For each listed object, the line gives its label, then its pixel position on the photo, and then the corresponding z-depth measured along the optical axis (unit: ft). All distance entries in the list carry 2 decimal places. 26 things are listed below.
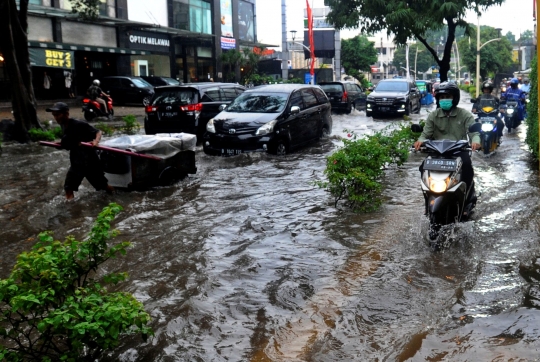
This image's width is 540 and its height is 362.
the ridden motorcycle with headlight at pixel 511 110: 55.11
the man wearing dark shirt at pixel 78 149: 29.25
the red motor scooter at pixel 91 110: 75.66
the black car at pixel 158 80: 107.96
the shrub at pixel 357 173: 27.04
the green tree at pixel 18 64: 52.49
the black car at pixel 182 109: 51.93
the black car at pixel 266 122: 43.06
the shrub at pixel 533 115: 35.88
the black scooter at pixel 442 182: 20.02
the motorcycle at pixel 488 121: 42.27
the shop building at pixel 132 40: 98.73
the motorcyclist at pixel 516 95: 54.65
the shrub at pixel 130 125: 64.28
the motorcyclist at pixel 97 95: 75.36
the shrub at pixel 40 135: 55.33
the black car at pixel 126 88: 103.09
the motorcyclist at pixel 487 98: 44.29
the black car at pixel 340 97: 93.91
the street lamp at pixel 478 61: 133.12
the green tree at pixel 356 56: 197.98
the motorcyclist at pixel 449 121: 22.41
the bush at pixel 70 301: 11.60
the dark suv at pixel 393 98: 83.87
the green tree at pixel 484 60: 168.96
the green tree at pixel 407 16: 49.73
